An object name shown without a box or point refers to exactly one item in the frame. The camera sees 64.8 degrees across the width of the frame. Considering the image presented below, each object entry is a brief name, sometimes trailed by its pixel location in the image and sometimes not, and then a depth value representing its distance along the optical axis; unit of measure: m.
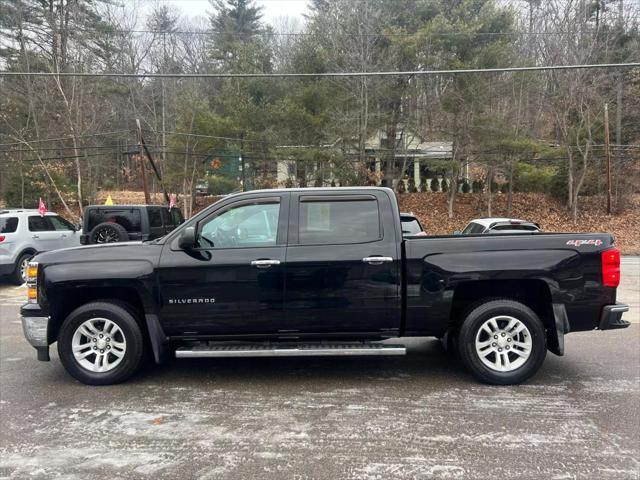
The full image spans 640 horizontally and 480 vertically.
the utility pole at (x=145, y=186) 28.28
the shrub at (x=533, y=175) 26.55
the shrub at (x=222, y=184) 29.77
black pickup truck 4.73
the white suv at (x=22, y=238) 11.55
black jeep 12.01
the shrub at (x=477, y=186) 31.32
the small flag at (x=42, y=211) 12.65
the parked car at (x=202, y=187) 31.45
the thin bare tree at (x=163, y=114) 30.58
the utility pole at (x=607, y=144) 25.88
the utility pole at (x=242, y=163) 28.73
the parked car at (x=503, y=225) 11.94
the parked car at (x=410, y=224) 10.89
